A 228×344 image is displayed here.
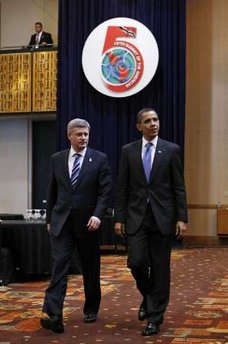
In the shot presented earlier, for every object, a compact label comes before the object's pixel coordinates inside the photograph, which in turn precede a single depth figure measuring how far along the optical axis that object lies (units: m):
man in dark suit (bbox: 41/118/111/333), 4.49
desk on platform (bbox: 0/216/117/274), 7.34
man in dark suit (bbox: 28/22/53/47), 13.46
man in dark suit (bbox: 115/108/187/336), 4.36
